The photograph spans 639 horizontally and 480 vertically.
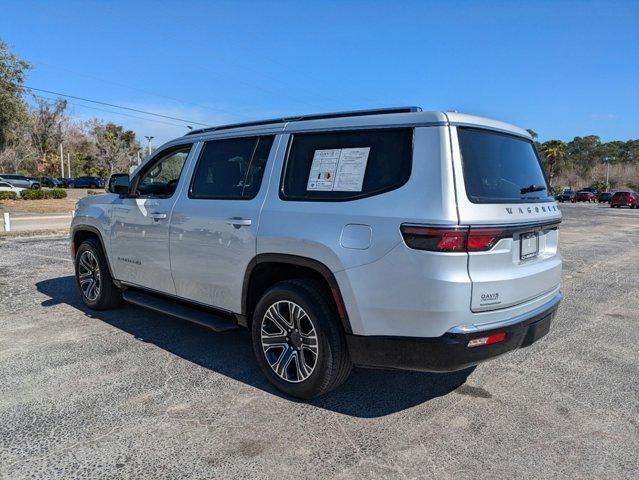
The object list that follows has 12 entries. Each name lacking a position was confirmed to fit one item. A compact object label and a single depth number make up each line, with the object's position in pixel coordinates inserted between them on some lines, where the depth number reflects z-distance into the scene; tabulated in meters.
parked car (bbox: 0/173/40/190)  41.28
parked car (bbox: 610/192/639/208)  48.22
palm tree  85.19
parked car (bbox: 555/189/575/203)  66.19
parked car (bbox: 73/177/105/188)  58.50
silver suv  2.96
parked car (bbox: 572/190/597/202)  66.69
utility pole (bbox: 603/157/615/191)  86.36
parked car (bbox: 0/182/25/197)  37.31
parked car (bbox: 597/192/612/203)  64.25
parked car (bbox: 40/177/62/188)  55.03
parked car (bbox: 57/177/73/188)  57.34
